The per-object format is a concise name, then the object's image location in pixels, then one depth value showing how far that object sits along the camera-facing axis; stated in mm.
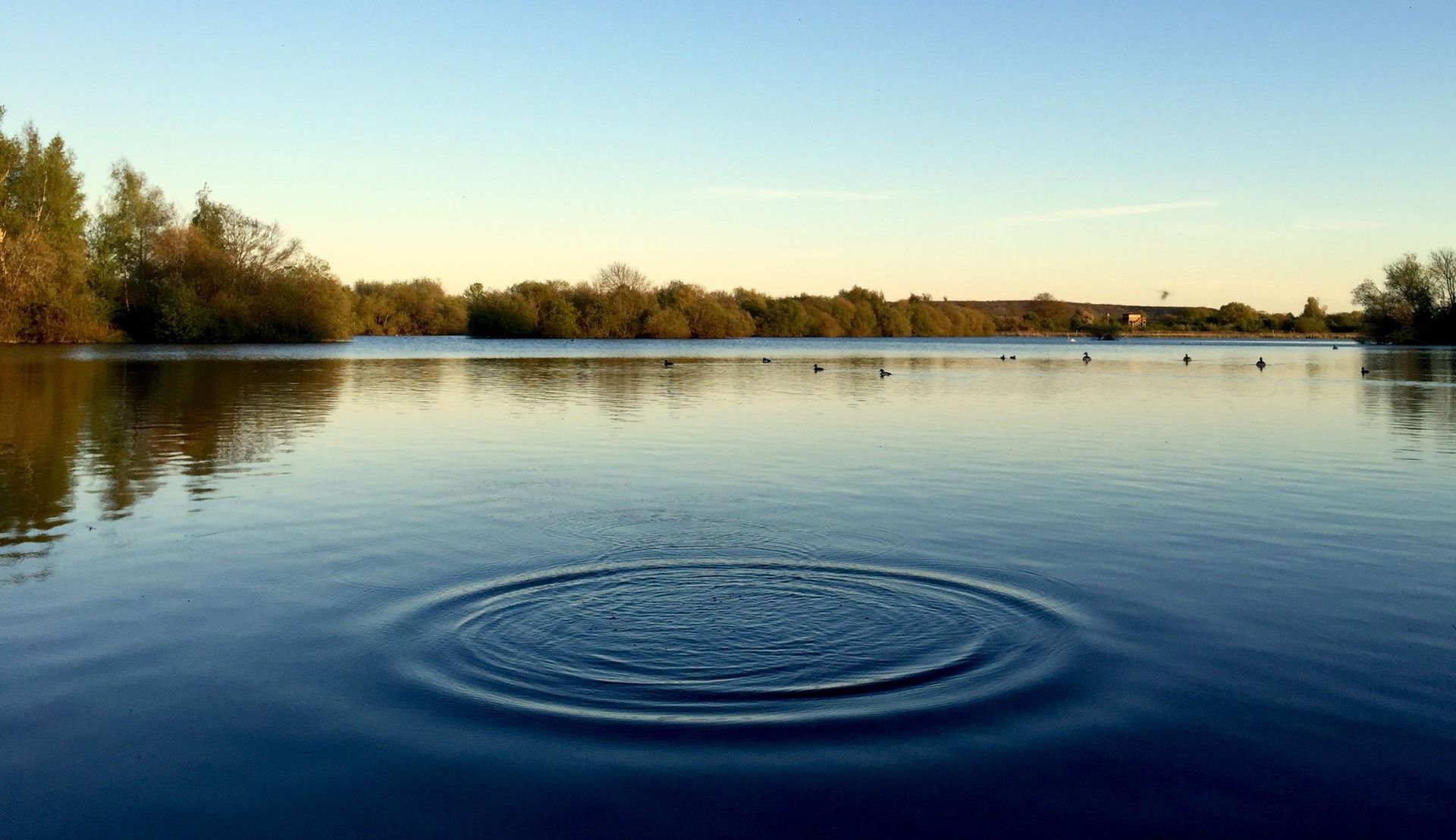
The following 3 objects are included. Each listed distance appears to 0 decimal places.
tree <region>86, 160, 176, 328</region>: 94688
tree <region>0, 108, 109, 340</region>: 80250
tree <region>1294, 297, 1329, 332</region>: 189375
